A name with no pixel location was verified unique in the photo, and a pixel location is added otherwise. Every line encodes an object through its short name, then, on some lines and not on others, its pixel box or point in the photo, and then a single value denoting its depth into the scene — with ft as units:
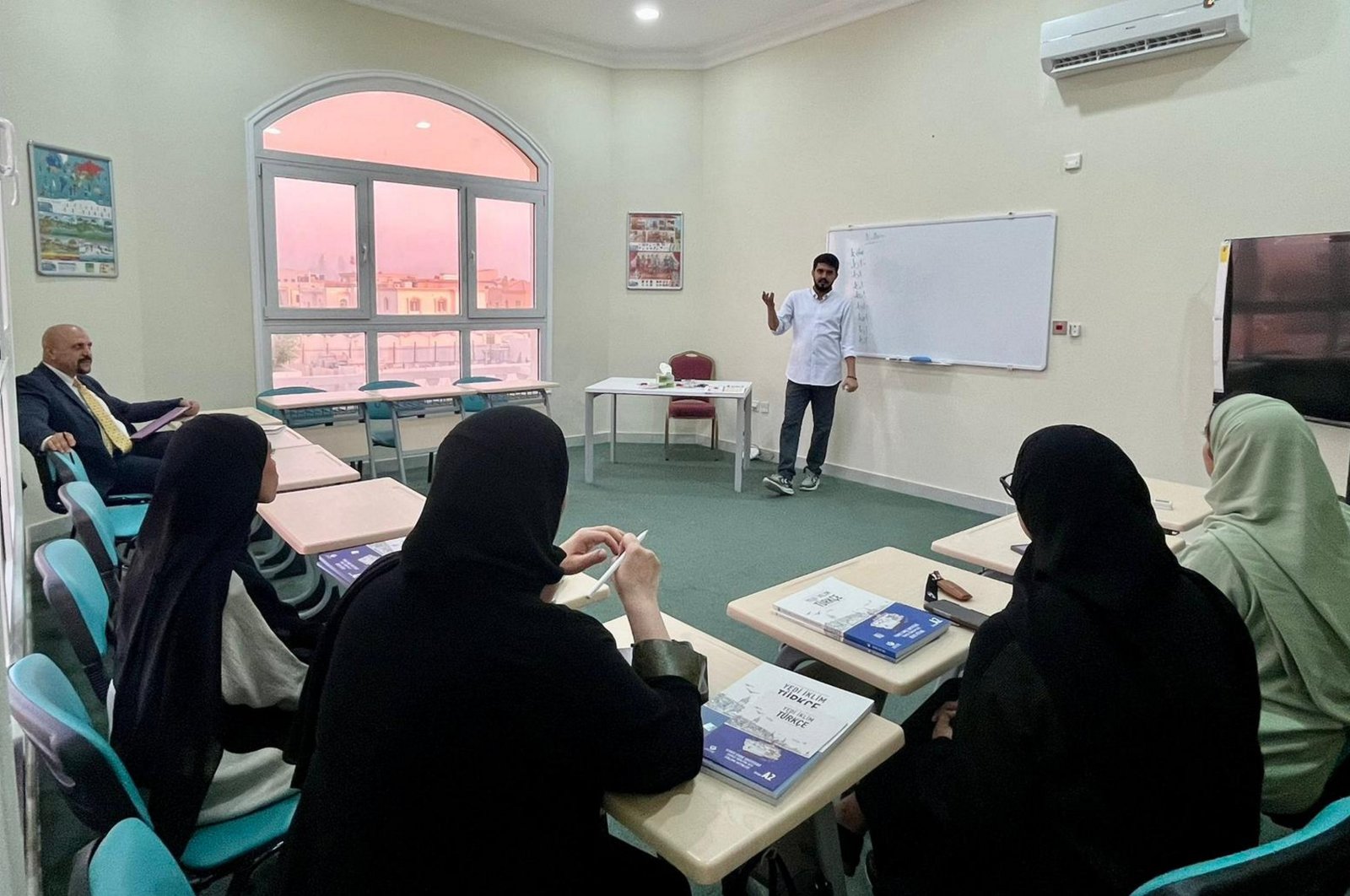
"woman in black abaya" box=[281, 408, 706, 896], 3.19
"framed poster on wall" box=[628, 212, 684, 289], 23.18
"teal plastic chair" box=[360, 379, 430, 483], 18.19
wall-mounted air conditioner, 12.38
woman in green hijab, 4.77
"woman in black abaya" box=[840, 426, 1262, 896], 3.68
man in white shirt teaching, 18.43
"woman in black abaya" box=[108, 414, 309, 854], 4.62
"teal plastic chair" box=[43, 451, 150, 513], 9.78
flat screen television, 11.48
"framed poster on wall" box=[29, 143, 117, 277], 13.41
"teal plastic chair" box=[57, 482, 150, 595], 7.61
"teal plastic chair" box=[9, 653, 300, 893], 3.68
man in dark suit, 11.17
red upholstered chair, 22.31
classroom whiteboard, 15.70
